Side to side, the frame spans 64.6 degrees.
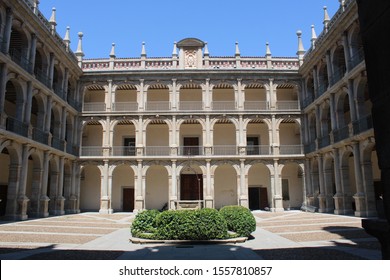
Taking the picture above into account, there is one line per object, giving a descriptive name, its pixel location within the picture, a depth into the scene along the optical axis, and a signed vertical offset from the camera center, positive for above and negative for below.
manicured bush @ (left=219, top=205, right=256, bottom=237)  9.87 -1.11
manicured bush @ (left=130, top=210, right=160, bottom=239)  9.77 -1.18
